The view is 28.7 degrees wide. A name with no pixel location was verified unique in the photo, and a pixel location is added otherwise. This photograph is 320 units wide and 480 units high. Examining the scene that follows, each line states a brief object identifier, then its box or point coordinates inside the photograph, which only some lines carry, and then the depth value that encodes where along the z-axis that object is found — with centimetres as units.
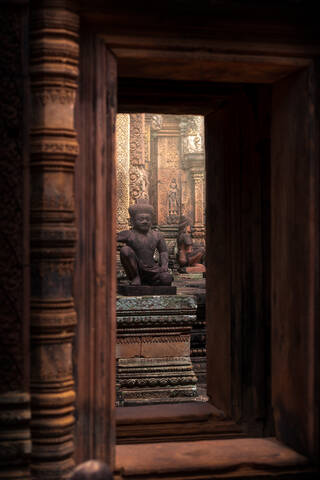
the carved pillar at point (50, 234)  238
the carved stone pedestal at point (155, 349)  586
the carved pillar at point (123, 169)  1138
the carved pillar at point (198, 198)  1741
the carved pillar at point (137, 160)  1303
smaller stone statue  1365
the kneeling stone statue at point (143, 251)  643
